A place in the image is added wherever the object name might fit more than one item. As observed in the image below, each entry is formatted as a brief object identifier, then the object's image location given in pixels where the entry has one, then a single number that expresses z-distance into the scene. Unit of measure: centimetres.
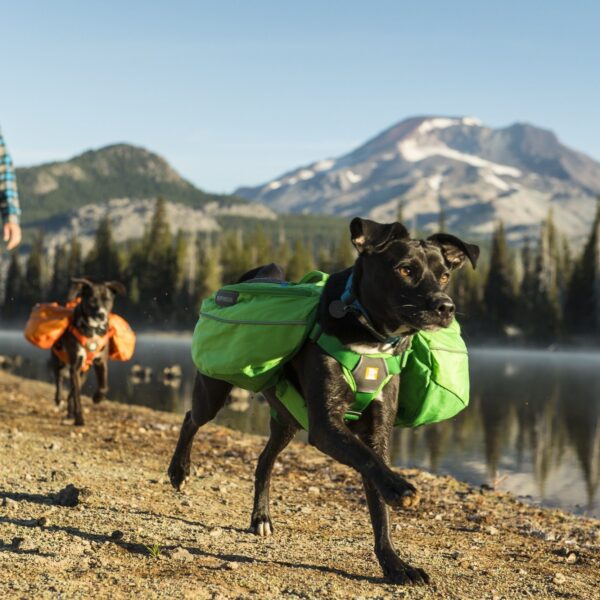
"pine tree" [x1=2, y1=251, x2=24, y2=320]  16612
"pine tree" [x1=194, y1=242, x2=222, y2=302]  14600
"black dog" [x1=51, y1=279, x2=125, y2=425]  1714
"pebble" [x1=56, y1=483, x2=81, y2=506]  845
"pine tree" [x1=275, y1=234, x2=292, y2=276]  16088
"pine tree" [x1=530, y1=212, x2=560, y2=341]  12081
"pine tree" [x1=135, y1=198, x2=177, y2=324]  14875
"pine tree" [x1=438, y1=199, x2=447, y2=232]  14095
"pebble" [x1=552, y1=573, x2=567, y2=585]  734
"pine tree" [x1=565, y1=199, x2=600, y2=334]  12038
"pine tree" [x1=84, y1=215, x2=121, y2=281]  15875
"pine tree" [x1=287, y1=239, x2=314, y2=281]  15138
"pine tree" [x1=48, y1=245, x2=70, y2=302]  16534
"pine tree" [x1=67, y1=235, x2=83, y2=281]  16538
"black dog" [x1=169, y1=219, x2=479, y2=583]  639
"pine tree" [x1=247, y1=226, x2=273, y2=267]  15588
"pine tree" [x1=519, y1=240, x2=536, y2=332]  12506
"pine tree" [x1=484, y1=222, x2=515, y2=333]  12950
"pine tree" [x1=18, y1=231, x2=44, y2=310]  16838
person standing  830
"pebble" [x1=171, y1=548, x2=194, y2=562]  690
